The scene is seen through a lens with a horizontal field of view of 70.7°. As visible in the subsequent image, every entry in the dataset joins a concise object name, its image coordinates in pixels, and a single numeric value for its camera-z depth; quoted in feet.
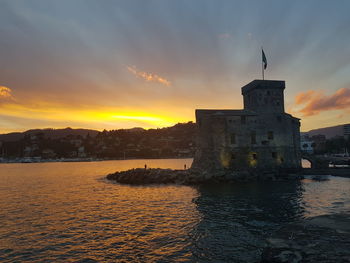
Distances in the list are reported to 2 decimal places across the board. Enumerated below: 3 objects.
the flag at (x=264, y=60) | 137.39
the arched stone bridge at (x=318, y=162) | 150.00
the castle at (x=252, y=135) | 138.72
